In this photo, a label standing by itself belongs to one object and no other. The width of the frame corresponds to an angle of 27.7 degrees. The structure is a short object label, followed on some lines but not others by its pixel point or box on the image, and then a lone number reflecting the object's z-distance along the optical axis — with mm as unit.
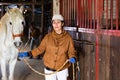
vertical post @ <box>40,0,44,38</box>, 8966
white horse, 3768
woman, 3068
